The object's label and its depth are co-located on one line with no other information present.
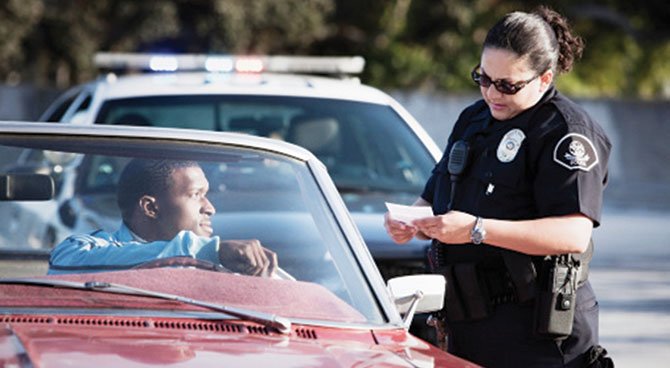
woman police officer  7.16
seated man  6.77
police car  13.31
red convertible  5.82
